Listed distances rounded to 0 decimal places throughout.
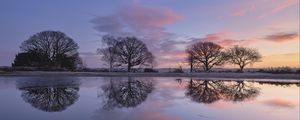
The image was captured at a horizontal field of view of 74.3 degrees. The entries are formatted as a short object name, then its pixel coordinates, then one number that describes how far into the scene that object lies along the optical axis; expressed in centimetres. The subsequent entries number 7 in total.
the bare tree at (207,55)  5010
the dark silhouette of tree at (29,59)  4762
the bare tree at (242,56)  5058
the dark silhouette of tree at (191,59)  5055
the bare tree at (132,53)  4961
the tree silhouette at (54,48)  4988
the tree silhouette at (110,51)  4943
